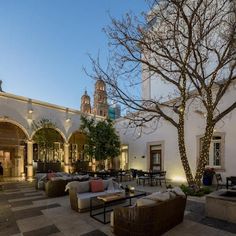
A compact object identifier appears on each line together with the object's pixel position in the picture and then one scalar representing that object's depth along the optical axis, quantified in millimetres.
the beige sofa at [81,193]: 5711
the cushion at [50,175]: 9548
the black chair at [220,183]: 9200
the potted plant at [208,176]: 10555
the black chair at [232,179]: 7997
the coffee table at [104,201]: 5116
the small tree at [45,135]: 13875
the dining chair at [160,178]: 11167
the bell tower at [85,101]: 55094
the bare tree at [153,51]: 7578
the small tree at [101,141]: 14461
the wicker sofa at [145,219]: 3750
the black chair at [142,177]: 11358
